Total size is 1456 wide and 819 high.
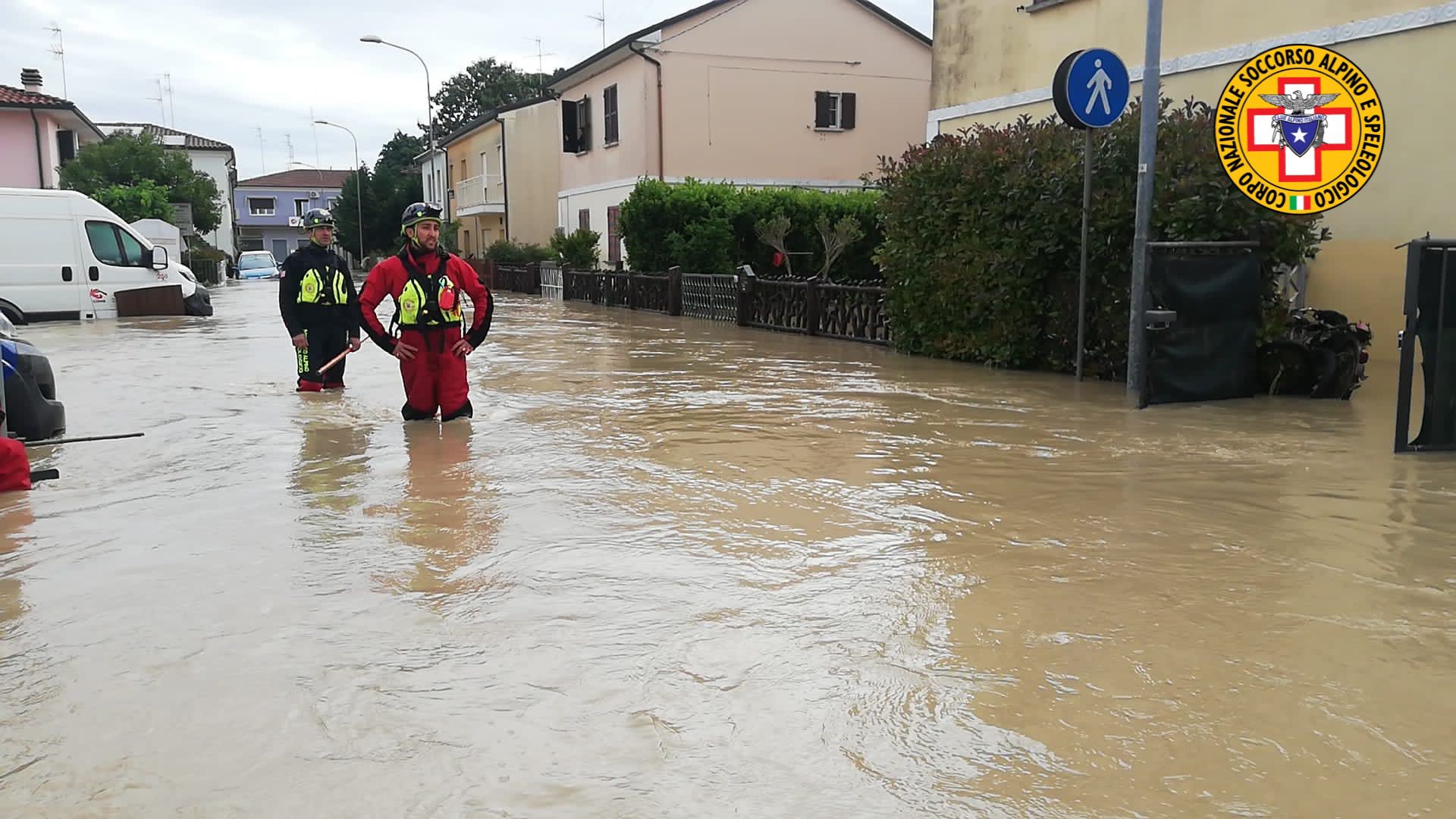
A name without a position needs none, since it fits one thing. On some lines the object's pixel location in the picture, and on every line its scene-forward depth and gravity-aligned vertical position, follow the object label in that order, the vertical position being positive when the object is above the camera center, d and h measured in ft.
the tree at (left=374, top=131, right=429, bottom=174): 293.02 +27.41
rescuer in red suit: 29.12 -1.05
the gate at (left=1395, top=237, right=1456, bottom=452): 24.84 -1.58
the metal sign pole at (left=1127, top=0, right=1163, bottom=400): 34.22 +3.32
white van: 68.49 +0.31
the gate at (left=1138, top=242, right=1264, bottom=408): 32.76 -1.59
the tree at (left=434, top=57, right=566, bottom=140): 266.16 +38.16
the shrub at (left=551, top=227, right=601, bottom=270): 107.55 +1.19
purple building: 345.92 +16.19
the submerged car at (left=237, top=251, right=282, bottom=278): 173.37 -0.52
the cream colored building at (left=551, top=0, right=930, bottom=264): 100.63 +14.52
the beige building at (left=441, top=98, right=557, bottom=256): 145.28 +11.47
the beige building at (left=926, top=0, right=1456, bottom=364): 39.73 +6.52
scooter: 34.24 -2.69
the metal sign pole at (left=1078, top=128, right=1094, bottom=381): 37.01 -0.67
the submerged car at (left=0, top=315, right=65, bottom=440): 27.89 -3.07
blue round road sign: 36.11 +5.28
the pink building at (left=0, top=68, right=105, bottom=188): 115.03 +12.34
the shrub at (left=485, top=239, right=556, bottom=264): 127.65 +1.08
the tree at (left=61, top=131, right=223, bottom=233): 124.47 +9.53
